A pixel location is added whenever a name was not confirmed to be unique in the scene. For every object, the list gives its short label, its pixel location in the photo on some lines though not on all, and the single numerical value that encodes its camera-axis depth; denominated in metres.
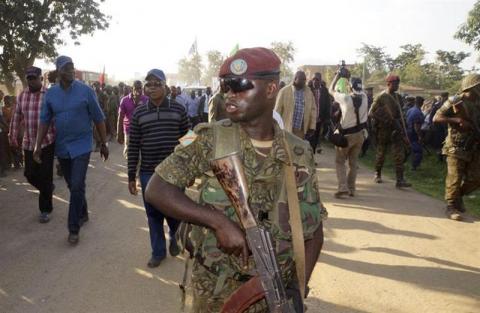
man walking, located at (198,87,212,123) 13.66
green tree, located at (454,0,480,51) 19.84
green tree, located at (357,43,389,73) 60.88
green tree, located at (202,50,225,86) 85.12
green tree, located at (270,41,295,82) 68.69
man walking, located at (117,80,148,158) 5.97
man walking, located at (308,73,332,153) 9.33
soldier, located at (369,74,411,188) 6.84
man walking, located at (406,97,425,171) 9.18
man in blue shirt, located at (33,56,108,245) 4.45
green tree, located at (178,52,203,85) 117.00
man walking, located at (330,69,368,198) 6.16
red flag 15.36
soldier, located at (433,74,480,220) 5.11
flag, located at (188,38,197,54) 22.89
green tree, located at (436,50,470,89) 42.10
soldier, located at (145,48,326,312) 1.48
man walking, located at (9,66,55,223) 5.04
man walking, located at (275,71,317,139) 6.20
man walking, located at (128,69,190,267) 3.82
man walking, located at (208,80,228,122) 6.18
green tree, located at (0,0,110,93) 20.16
